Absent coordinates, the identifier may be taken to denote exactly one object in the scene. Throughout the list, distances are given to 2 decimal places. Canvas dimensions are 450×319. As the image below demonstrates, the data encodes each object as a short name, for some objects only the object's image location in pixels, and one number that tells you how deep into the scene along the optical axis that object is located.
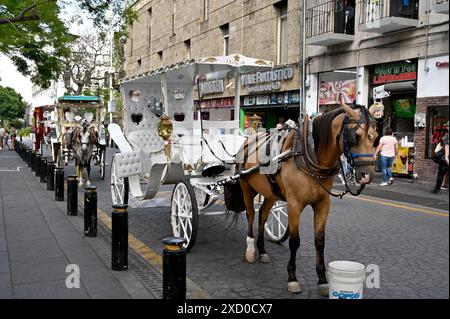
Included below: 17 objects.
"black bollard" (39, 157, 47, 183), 13.91
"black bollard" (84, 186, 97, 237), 7.24
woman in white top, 13.75
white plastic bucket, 3.88
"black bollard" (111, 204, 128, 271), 5.59
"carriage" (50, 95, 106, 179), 16.13
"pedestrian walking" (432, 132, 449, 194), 11.60
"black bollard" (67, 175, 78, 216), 8.91
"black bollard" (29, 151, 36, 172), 17.22
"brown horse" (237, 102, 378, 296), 4.16
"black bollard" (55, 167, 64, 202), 10.62
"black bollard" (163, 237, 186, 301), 4.20
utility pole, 18.39
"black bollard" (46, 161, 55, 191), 12.32
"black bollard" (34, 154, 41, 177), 15.39
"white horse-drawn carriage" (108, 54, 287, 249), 6.65
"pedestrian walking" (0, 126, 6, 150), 35.46
